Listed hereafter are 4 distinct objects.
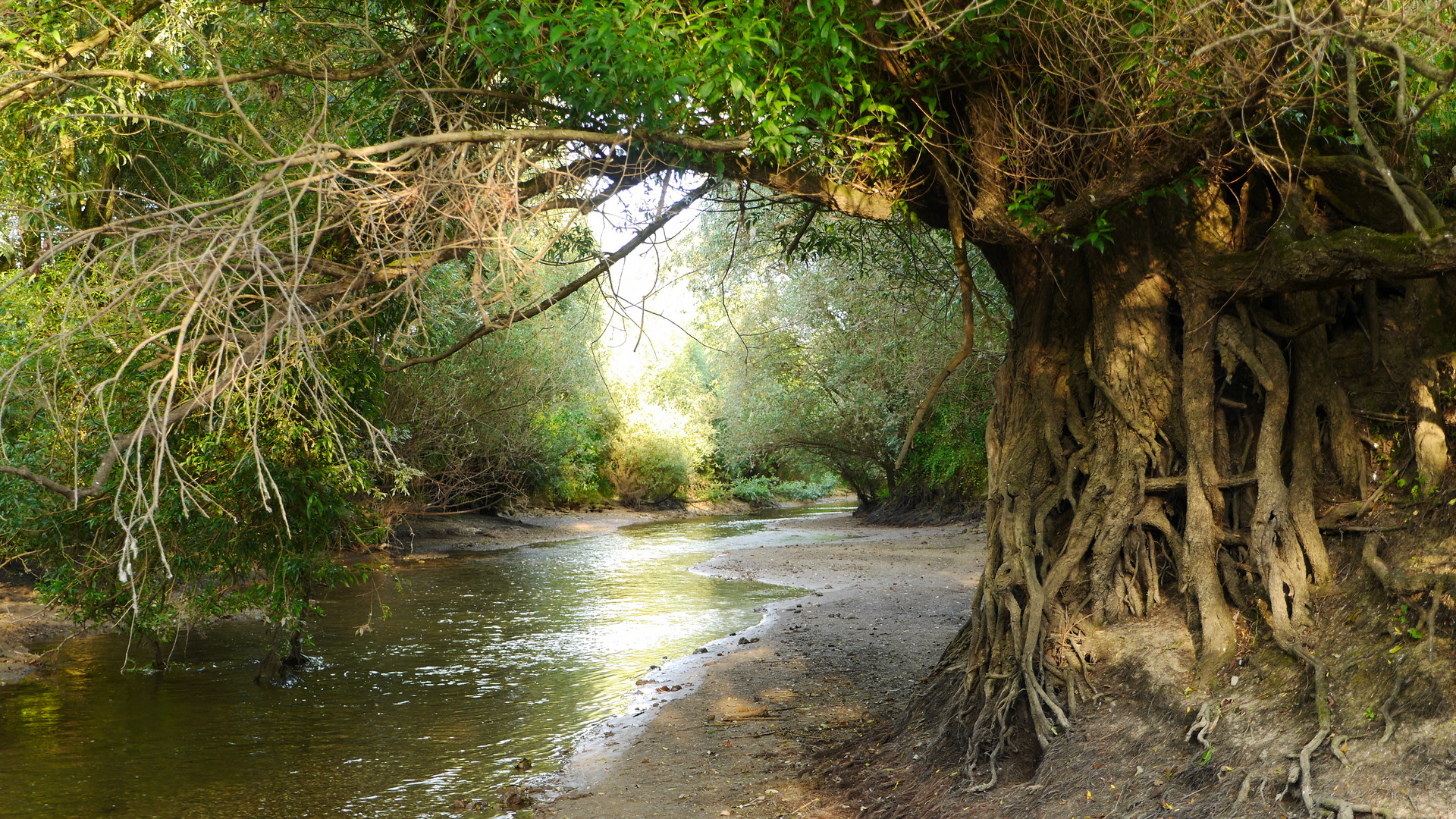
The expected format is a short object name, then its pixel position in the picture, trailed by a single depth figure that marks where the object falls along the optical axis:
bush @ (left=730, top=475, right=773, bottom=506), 48.84
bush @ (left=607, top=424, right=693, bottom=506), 40.59
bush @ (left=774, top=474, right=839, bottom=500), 53.88
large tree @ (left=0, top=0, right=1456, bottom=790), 4.80
